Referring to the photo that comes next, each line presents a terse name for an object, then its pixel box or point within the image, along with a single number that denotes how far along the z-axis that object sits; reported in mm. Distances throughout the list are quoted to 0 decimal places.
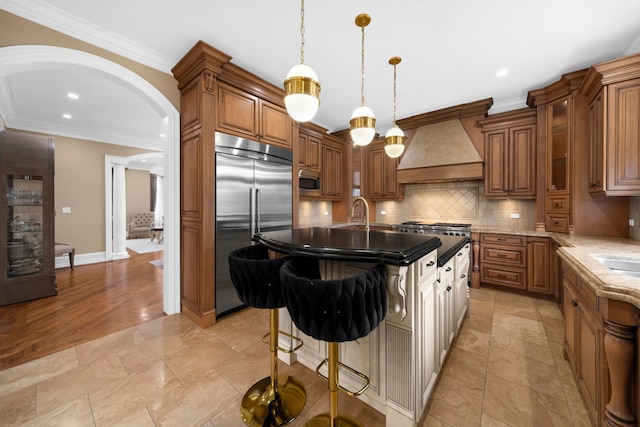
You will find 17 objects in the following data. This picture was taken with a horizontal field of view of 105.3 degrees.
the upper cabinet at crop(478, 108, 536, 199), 3453
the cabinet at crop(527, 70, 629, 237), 2787
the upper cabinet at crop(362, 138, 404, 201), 4703
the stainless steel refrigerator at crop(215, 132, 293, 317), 2662
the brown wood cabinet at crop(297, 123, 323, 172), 4188
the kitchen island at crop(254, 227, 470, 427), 1234
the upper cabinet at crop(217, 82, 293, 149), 2663
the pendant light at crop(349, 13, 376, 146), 2082
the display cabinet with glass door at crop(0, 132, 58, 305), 3096
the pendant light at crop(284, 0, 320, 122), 1479
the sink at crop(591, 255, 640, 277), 1685
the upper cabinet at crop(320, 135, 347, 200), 4676
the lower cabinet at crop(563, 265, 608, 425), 1231
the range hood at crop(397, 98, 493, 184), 3818
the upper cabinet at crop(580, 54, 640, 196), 2150
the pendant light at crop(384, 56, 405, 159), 2464
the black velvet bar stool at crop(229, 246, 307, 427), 1337
